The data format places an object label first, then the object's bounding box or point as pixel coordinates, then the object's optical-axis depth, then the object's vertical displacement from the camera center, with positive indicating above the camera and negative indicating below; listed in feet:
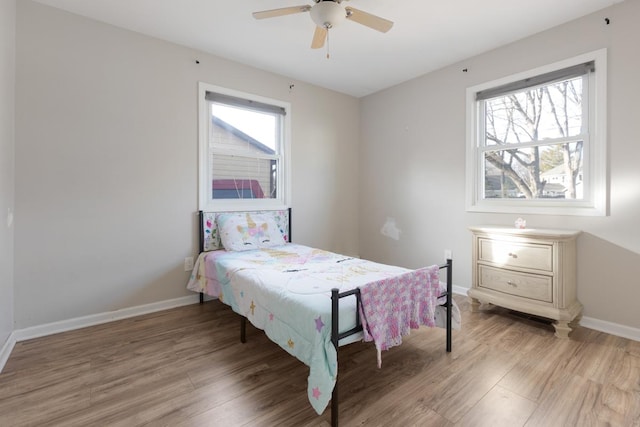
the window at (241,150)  10.59 +2.33
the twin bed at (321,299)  4.90 -1.74
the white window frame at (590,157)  8.04 +1.51
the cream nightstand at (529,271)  7.85 -1.63
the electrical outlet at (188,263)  10.18 -1.72
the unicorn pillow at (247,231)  10.03 -0.66
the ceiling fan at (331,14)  6.61 +4.39
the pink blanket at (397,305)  5.34 -1.79
